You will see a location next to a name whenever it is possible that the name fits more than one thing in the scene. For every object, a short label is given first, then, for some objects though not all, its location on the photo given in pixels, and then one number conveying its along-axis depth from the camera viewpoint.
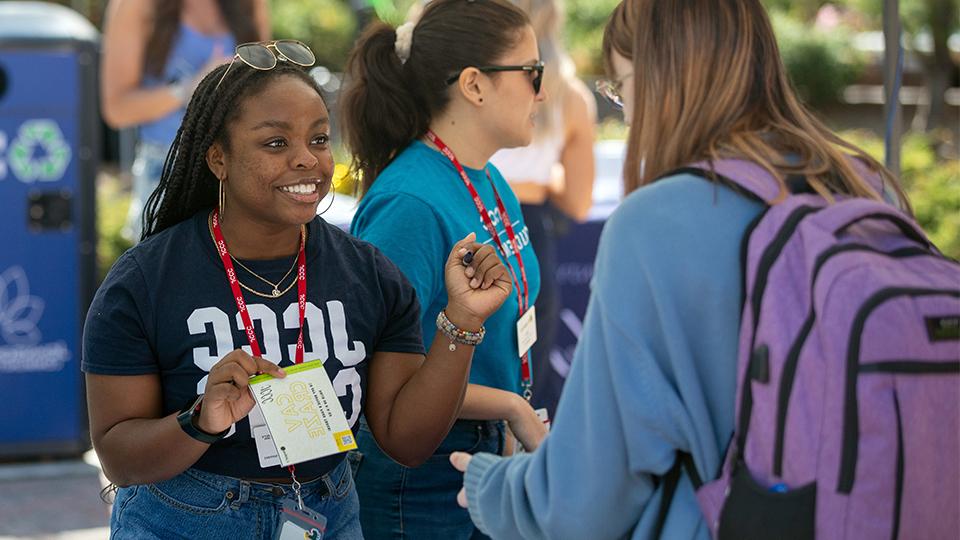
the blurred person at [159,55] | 5.25
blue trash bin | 5.71
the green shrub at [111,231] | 8.00
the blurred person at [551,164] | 4.86
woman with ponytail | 2.95
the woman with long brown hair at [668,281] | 1.97
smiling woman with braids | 2.41
